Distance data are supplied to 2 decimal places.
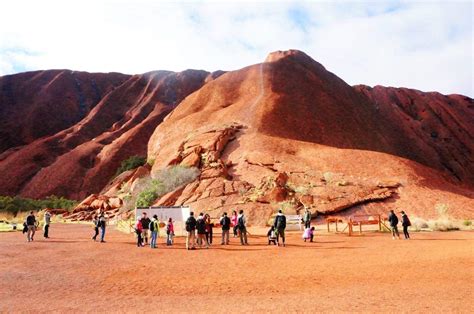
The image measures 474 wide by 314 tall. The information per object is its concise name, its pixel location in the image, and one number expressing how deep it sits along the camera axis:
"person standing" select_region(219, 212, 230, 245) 20.08
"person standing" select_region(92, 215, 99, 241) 22.00
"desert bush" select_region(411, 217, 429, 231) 27.42
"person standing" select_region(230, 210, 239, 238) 23.18
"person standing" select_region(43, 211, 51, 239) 23.73
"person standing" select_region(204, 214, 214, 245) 19.41
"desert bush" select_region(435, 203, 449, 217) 30.69
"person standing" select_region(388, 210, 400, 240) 21.06
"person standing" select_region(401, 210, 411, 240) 21.34
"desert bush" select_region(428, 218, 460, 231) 26.72
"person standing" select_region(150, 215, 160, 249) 18.81
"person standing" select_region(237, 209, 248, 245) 19.95
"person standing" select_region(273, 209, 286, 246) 19.36
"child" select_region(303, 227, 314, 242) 21.08
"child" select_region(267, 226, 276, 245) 19.88
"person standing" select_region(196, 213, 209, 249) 18.67
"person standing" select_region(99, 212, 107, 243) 21.28
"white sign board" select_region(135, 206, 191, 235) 24.05
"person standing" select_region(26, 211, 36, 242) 21.73
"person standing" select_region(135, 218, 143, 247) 19.32
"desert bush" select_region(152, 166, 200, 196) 36.78
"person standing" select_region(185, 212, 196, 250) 18.20
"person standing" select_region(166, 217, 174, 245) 19.59
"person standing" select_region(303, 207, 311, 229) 22.08
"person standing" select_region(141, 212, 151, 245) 19.78
